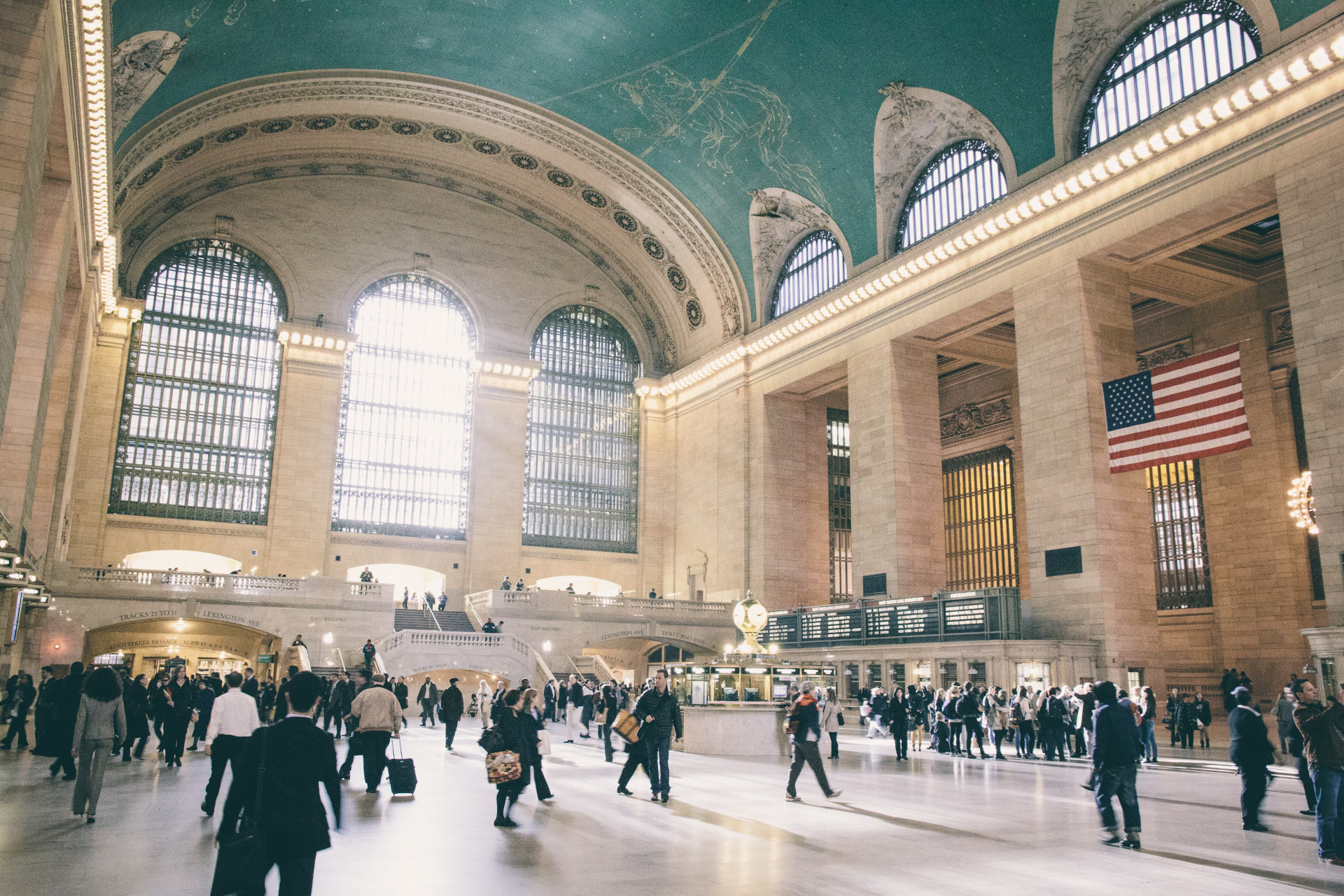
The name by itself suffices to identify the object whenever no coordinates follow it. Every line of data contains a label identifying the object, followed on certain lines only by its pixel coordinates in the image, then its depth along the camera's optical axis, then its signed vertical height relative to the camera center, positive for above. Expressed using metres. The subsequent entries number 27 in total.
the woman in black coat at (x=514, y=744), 8.05 -0.76
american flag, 17.70 +4.59
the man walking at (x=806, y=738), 9.63 -0.75
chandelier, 18.70 +3.20
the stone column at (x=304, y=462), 31.50 +5.95
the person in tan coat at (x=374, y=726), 10.02 -0.72
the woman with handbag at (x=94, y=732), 7.96 -0.66
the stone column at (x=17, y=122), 12.66 +6.67
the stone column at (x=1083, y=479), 20.11 +3.78
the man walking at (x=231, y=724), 7.76 -0.56
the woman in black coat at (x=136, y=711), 12.98 -0.81
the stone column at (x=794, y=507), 30.67 +4.67
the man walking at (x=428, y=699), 22.28 -1.01
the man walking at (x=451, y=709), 15.59 -0.85
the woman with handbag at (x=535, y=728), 8.94 -0.66
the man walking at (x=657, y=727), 9.82 -0.68
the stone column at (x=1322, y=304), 16.23 +6.01
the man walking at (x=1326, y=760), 6.95 -0.67
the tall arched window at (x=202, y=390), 30.97 +8.12
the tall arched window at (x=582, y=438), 36.22 +7.86
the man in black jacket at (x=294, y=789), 4.20 -0.58
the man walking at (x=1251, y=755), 8.07 -0.71
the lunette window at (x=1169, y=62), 19.02 +11.75
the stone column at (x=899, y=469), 25.34 +4.88
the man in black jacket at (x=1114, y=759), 7.45 -0.70
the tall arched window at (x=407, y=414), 33.81 +8.12
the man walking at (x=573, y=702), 21.21 -0.97
